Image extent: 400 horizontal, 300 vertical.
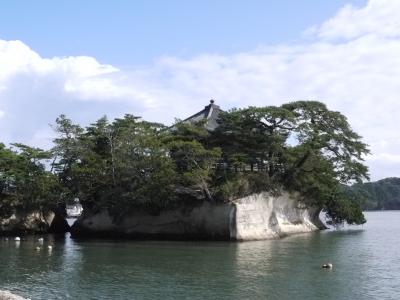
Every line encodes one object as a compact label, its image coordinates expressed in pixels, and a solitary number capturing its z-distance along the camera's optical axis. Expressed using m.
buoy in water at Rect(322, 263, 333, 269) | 24.62
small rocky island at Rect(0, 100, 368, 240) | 39.50
